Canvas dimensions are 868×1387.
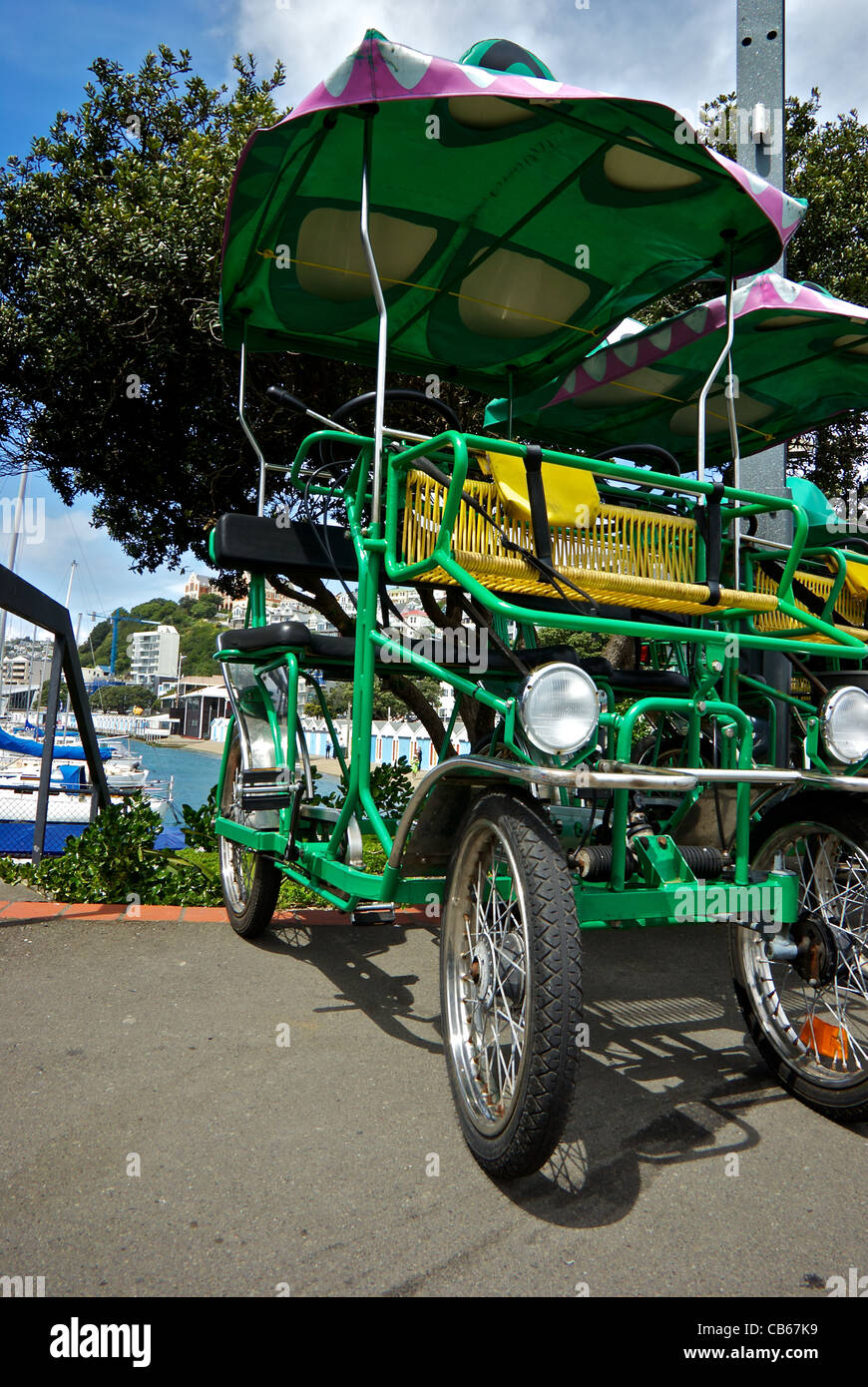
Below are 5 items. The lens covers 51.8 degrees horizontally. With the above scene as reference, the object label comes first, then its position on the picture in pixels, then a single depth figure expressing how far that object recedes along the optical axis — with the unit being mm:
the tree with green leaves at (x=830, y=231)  8227
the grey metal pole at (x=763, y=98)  5184
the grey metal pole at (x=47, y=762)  5496
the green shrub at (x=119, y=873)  5105
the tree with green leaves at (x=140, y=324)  7125
